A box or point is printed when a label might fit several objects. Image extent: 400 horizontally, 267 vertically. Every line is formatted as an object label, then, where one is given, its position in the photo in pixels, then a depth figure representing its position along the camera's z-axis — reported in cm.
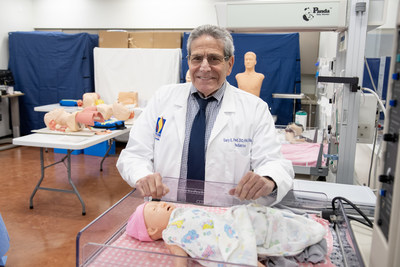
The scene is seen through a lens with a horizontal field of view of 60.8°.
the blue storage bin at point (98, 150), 609
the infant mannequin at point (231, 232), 107
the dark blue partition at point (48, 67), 673
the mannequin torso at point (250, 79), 473
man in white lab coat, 160
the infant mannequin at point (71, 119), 382
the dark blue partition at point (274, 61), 559
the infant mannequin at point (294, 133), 334
